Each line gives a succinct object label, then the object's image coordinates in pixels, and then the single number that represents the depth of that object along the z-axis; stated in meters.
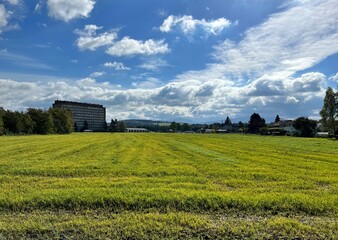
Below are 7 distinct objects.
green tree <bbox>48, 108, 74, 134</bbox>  124.12
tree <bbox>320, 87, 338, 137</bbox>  83.25
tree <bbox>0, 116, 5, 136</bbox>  87.71
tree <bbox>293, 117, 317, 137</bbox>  106.56
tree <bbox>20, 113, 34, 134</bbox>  98.62
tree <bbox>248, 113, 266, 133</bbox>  152.88
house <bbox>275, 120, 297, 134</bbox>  153.38
